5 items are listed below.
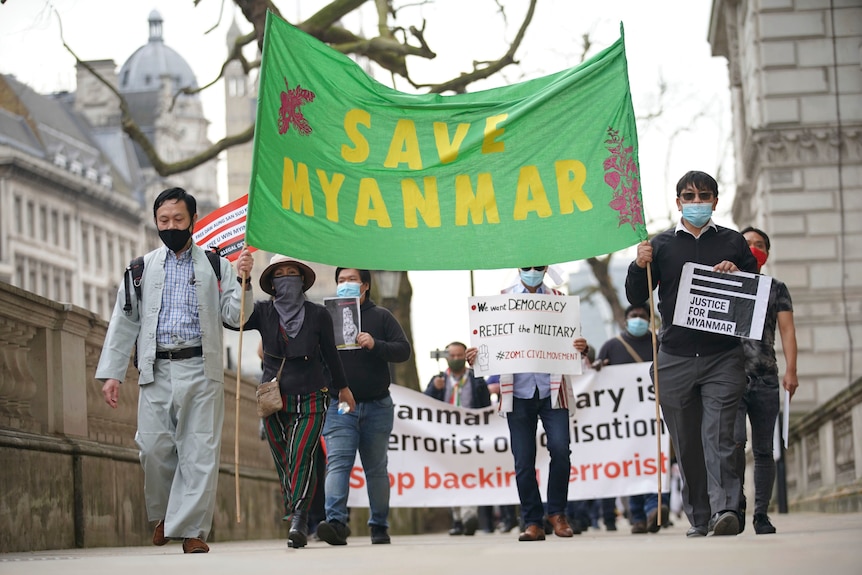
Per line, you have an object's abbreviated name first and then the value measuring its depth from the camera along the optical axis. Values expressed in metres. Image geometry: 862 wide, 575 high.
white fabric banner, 15.26
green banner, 10.24
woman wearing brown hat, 10.65
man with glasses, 9.89
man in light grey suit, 9.53
